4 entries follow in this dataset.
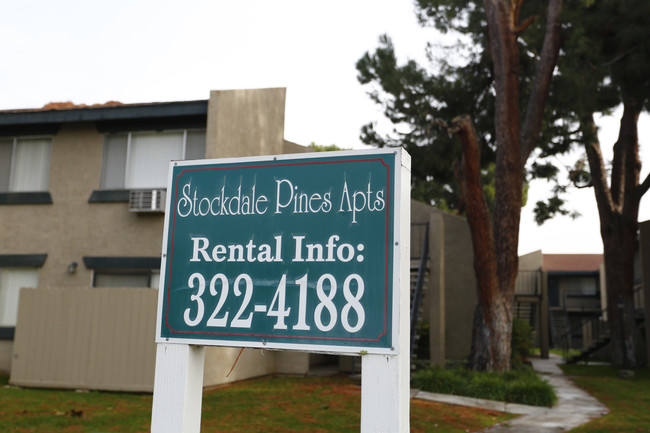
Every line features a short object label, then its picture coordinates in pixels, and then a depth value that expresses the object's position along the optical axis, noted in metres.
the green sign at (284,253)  3.51
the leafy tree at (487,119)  13.67
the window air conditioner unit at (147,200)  13.15
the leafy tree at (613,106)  14.33
